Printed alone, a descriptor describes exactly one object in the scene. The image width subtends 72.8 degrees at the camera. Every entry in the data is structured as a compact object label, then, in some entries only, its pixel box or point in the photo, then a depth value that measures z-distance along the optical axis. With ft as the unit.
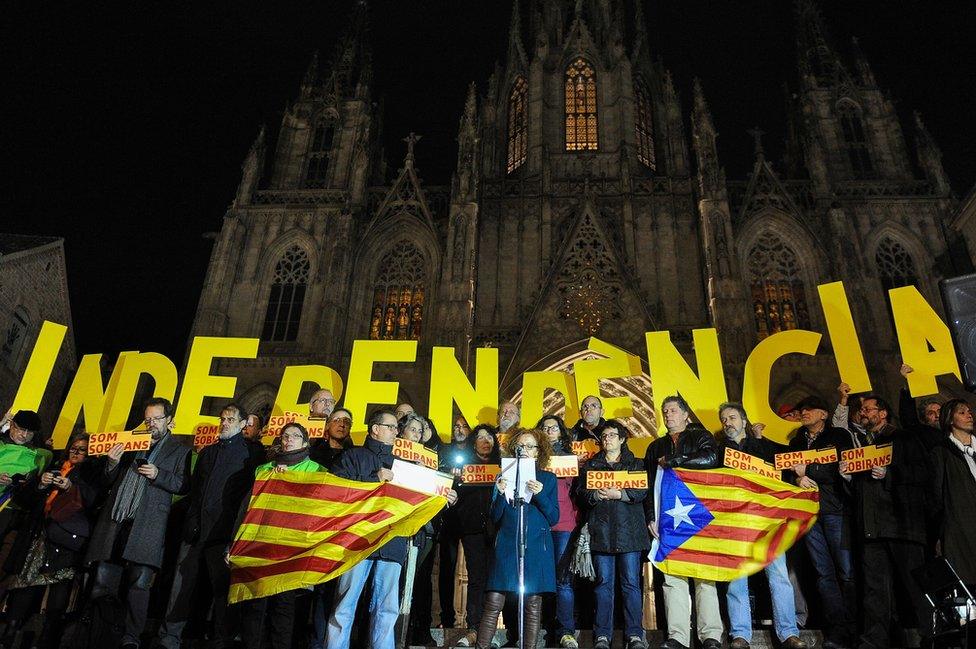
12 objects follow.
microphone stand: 15.36
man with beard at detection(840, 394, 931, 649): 16.33
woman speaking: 15.94
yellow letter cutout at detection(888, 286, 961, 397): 28.55
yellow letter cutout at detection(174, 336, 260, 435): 37.27
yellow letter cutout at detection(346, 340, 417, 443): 37.50
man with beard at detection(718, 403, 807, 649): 16.65
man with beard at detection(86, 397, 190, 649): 17.53
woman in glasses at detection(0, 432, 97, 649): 18.84
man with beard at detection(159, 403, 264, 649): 17.21
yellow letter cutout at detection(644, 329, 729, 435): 32.73
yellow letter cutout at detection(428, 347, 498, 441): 35.01
